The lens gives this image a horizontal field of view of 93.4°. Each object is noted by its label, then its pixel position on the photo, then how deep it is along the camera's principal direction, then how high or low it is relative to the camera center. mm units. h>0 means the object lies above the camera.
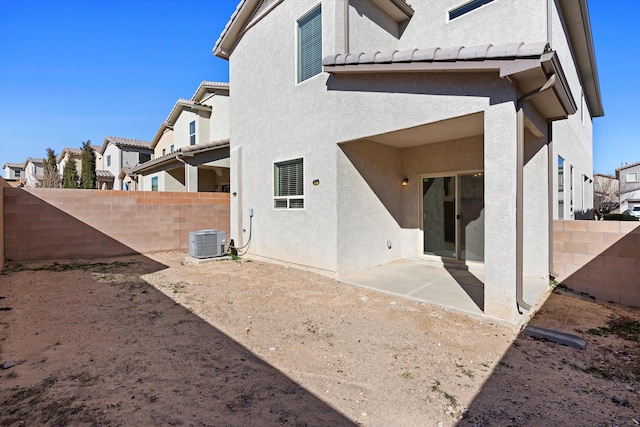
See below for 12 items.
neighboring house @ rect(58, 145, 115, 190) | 29158 +5744
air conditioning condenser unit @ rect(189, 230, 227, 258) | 10039 -1010
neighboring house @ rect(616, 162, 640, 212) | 31922 +2778
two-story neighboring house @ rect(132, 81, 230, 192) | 14867 +3070
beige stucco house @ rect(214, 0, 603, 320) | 4828 +1831
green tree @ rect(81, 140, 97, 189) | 26719 +4296
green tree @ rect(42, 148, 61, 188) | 25391 +3751
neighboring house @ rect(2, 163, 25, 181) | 45969 +7040
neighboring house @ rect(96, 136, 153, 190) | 27781 +5549
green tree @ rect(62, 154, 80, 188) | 27844 +3747
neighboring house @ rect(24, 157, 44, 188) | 40969 +6885
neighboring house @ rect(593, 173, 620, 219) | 30844 +1865
